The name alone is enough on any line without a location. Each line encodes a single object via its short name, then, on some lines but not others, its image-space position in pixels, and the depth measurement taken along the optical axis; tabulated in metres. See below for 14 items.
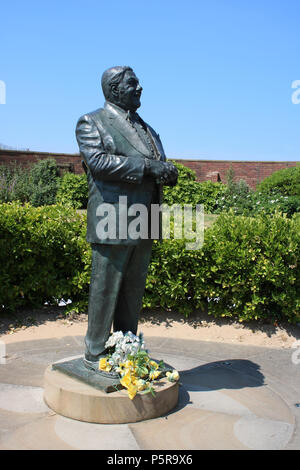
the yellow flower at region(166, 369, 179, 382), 3.37
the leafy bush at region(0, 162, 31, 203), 14.60
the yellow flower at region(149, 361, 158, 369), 3.40
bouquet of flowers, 3.15
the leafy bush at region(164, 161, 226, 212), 14.44
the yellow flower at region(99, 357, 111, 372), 3.29
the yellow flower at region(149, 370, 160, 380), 3.29
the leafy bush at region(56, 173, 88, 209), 15.18
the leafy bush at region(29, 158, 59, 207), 15.68
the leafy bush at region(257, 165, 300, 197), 14.67
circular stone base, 3.08
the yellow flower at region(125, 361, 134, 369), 3.21
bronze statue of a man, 3.13
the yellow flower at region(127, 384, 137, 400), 3.08
